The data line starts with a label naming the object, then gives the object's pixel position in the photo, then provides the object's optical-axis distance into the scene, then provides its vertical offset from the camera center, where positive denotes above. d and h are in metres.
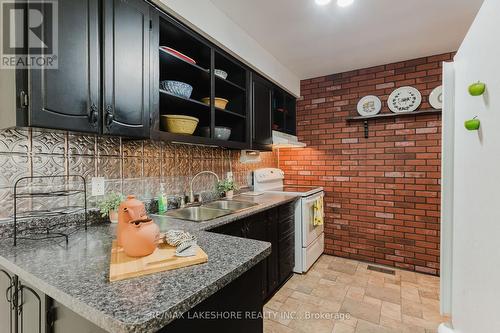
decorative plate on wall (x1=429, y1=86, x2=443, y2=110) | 2.65 +0.73
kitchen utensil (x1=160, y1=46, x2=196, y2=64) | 1.61 +0.78
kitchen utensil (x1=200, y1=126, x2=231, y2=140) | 1.99 +0.28
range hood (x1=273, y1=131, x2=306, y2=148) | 2.92 +0.30
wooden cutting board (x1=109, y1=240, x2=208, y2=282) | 0.74 -0.34
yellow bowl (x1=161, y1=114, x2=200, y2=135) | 1.70 +0.30
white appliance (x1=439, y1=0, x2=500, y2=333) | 0.78 -0.09
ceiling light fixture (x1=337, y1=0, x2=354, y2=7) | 1.80 +1.23
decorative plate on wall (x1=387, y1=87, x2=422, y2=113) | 2.77 +0.75
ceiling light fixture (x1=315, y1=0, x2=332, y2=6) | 1.81 +1.24
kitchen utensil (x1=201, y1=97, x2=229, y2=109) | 2.00 +0.55
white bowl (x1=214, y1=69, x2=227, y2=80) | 2.08 +0.81
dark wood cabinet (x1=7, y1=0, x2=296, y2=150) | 1.03 +0.49
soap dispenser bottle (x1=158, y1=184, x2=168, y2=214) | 1.81 -0.30
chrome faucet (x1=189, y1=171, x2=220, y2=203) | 2.14 -0.22
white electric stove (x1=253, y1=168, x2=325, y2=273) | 2.68 -0.62
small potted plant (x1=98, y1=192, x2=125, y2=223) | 1.43 -0.24
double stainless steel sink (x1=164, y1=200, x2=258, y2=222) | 1.84 -0.38
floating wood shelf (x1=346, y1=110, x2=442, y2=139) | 2.67 +0.58
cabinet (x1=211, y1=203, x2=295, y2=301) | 1.87 -0.68
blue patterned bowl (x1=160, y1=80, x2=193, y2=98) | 1.71 +0.56
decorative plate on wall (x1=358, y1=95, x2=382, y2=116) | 2.98 +0.74
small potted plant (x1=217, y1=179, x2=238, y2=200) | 2.47 -0.25
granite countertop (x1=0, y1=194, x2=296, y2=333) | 0.58 -0.35
